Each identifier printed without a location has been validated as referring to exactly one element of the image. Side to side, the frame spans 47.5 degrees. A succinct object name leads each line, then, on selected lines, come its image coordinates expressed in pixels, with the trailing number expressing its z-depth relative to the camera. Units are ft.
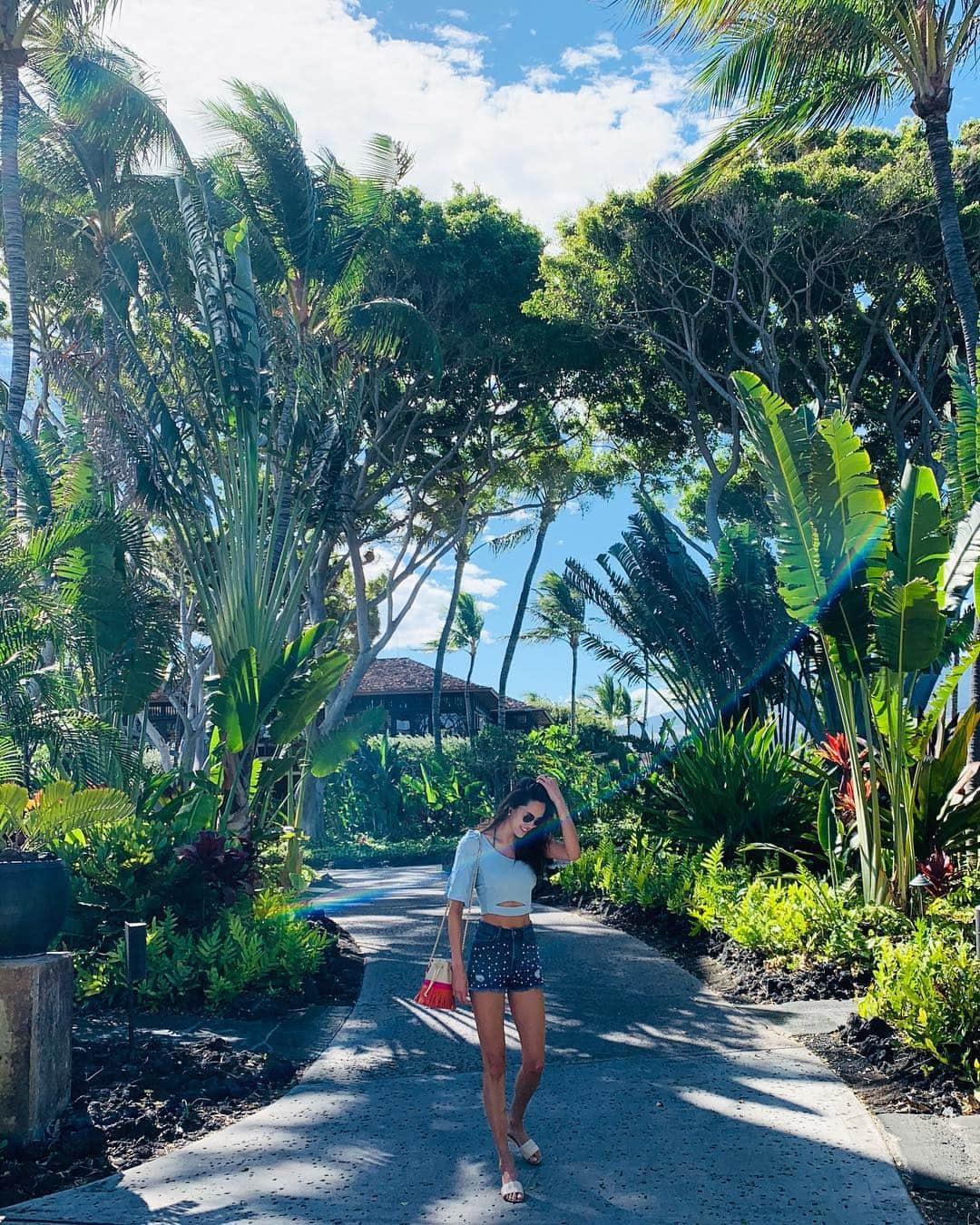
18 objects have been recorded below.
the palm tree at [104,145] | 51.26
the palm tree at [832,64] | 37.04
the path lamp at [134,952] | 19.58
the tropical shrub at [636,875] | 33.27
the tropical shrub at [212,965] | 23.63
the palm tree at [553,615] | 58.03
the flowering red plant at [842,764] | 29.01
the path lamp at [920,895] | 24.58
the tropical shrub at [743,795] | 34.01
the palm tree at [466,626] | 149.69
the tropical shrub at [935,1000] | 17.01
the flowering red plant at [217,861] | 26.48
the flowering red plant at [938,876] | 24.11
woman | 14.26
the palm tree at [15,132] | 44.65
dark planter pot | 17.15
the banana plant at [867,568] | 24.98
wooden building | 132.98
